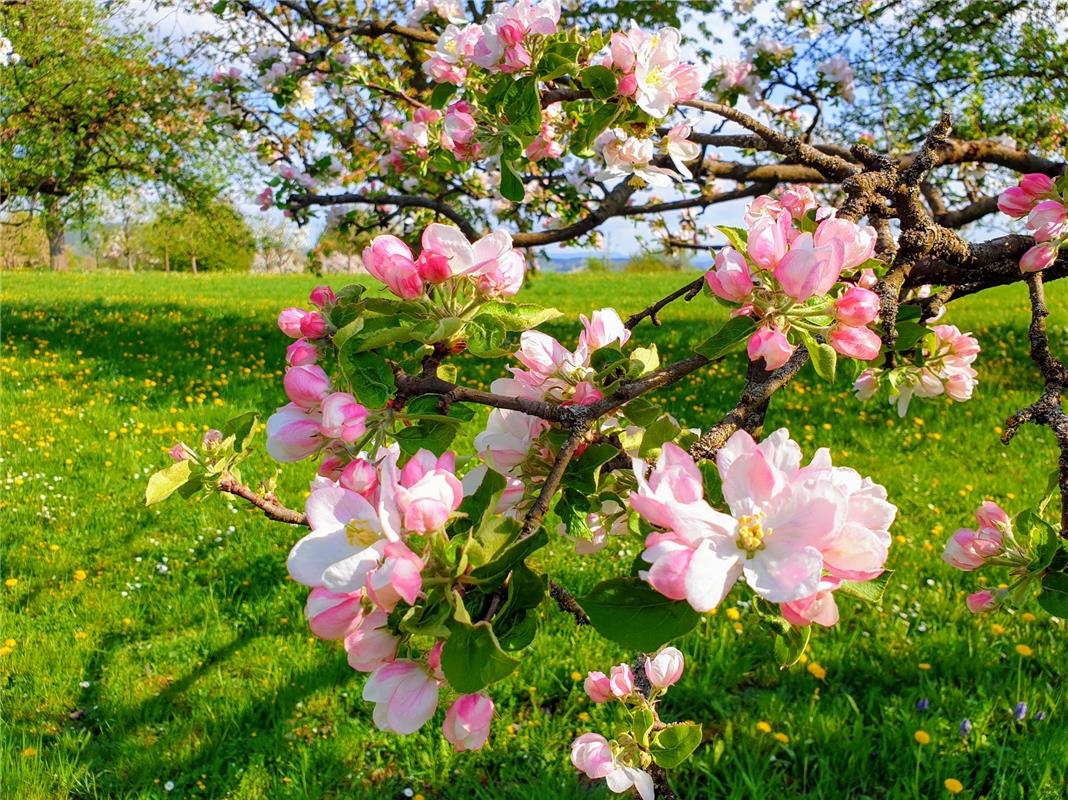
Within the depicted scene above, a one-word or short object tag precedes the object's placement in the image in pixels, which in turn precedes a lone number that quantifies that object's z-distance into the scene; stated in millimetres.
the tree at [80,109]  8156
